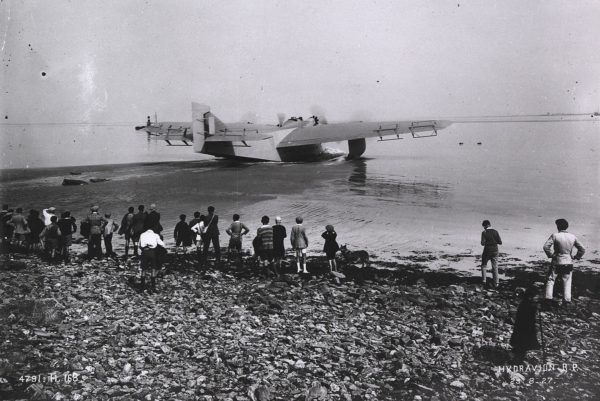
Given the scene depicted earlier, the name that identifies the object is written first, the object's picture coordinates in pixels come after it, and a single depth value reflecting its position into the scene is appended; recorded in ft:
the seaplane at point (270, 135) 136.56
